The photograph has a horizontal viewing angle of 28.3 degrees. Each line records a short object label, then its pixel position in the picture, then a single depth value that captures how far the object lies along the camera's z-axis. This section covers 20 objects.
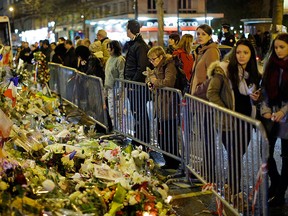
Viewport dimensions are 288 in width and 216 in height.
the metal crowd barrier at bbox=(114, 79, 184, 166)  7.50
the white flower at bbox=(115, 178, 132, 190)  4.84
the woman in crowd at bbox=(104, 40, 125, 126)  9.89
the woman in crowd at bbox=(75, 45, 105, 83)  11.09
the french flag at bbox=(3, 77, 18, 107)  6.98
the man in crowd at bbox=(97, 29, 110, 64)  11.48
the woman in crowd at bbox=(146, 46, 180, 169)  7.57
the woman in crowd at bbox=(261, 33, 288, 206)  5.65
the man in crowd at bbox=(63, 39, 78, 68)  14.70
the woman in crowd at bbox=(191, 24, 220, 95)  6.87
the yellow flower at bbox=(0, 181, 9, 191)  3.92
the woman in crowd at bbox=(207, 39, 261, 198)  5.85
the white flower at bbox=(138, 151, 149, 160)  5.77
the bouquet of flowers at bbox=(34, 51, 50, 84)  13.30
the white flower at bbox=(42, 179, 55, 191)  4.29
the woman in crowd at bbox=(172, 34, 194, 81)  9.24
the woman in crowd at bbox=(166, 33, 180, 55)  10.37
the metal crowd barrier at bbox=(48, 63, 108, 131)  10.69
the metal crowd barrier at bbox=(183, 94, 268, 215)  4.82
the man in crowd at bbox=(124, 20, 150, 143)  8.63
